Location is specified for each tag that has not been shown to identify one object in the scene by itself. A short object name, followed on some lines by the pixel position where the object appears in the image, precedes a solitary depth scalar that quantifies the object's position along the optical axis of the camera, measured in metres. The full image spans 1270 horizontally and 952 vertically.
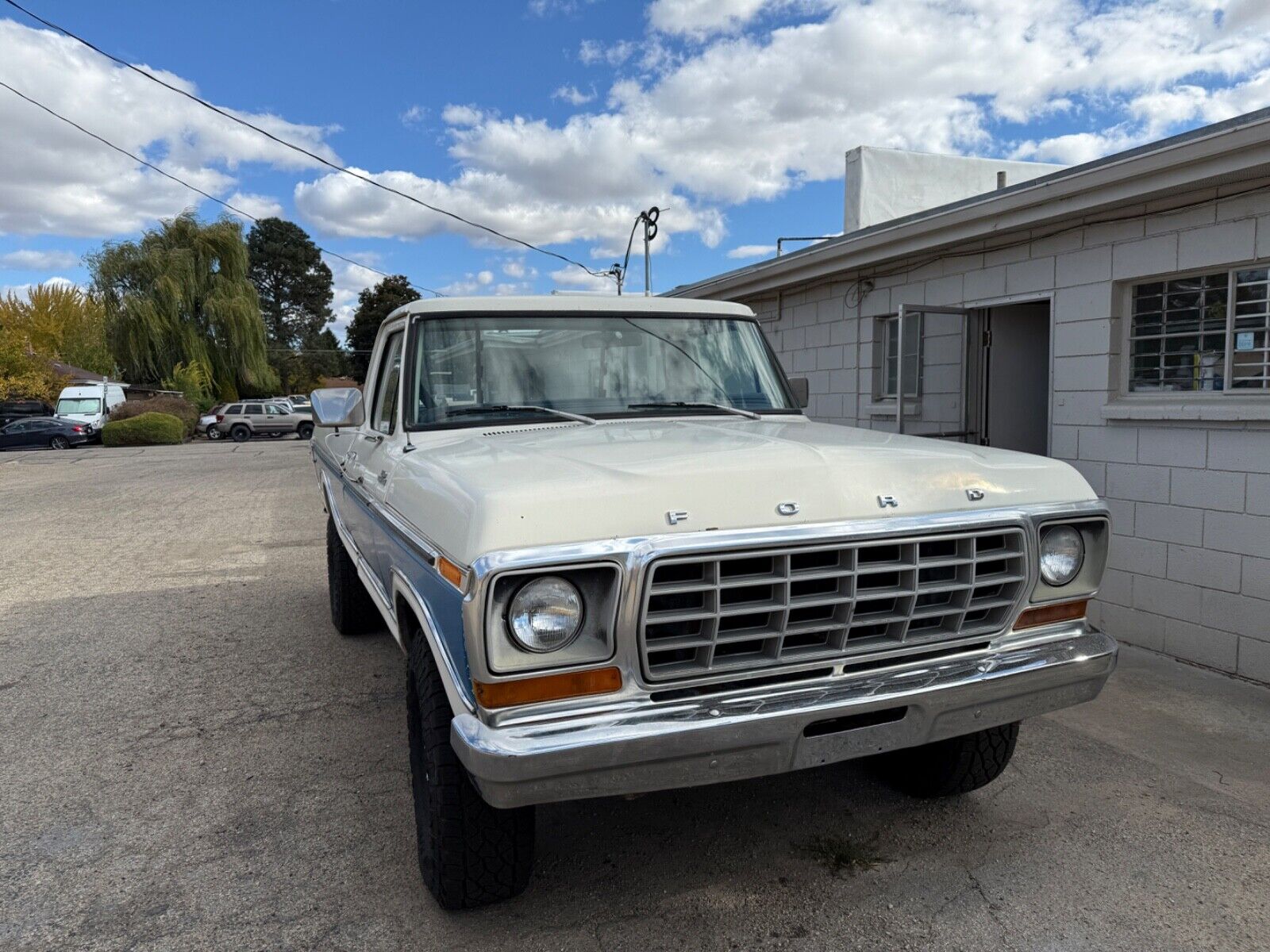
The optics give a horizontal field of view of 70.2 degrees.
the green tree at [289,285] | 65.94
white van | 31.20
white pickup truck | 2.16
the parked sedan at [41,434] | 29.28
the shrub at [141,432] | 29.30
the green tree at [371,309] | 53.41
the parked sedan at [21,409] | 34.59
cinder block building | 4.83
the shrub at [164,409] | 31.62
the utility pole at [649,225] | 17.34
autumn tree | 41.50
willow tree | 36.53
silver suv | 33.41
